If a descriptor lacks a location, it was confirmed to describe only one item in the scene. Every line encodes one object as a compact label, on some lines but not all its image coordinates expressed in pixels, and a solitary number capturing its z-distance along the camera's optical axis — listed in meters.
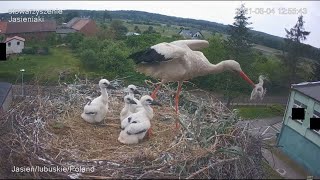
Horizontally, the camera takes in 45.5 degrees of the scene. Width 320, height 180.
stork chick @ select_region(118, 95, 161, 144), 3.59
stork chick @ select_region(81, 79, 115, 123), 4.06
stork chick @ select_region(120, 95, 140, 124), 4.00
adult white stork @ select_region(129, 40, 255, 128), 3.62
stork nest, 2.84
